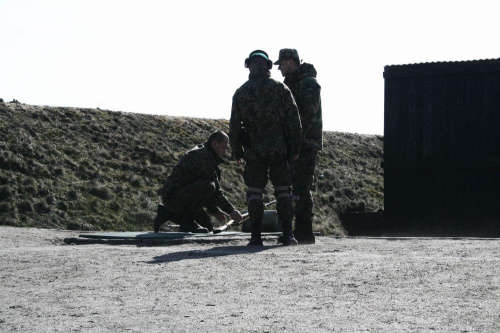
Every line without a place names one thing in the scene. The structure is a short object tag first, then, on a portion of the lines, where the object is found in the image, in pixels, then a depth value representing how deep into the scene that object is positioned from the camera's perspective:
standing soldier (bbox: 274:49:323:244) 9.96
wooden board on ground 10.78
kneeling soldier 11.01
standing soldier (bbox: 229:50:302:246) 9.34
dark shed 17.36
